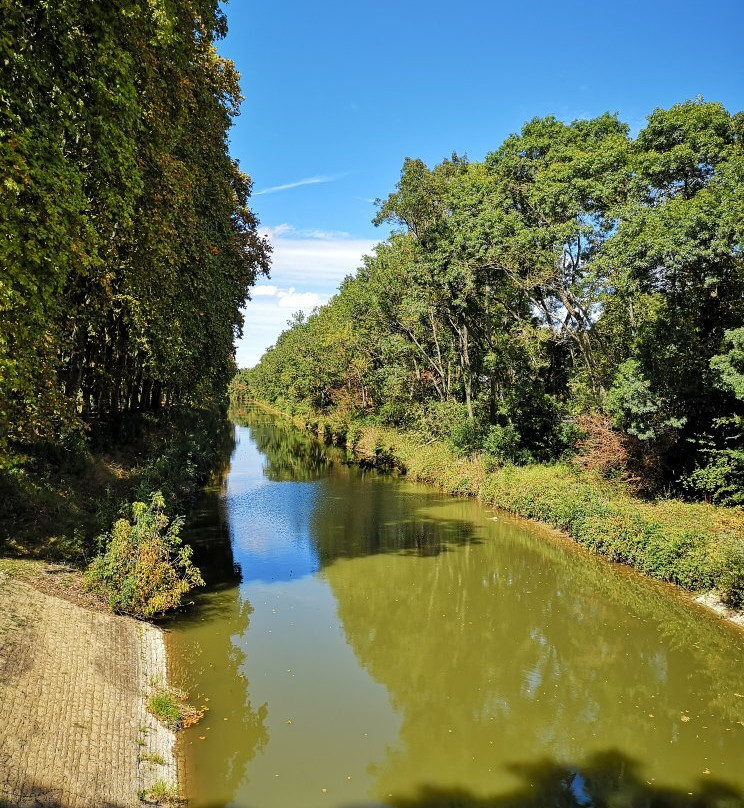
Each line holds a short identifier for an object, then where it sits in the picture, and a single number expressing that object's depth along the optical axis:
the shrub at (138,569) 11.37
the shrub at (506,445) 27.58
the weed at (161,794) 7.01
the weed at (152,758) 7.59
